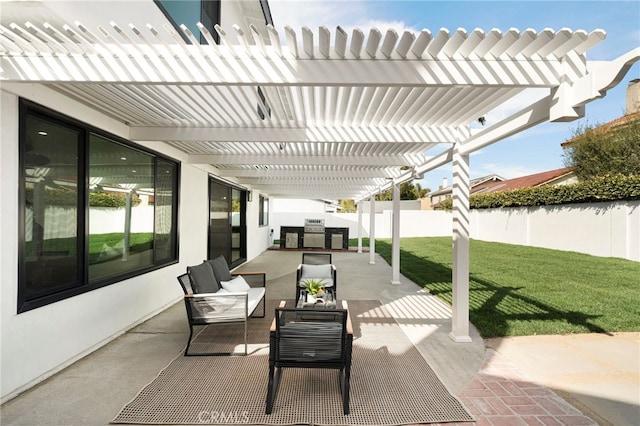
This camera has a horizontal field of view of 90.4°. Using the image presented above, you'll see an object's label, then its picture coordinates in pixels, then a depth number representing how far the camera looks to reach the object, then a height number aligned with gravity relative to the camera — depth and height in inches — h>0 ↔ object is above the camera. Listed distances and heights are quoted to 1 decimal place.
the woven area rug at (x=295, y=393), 101.5 -65.6
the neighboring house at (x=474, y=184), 1338.6 +129.7
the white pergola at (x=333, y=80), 93.2 +48.8
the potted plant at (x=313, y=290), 174.7 -43.0
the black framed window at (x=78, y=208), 120.4 +1.0
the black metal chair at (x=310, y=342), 106.1 -43.8
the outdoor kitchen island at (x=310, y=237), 660.1 -51.4
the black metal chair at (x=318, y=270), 219.2 -44.1
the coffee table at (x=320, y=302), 174.2 -51.1
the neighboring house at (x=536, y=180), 710.8 +92.9
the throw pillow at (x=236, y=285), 187.5 -44.5
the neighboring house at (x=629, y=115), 578.2 +201.7
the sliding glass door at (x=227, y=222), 324.8 -12.7
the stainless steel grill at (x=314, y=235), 668.7 -48.2
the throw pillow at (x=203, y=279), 159.9 -36.1
